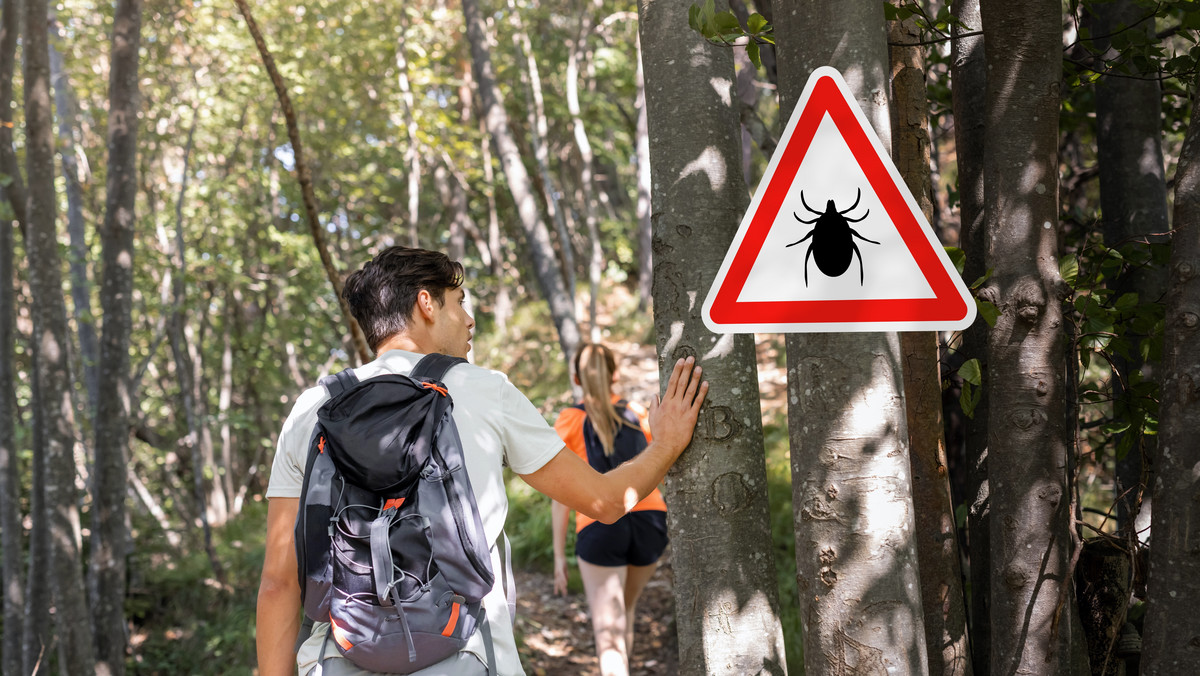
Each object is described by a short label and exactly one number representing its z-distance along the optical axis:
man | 2.02
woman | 4.59
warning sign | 1.79
